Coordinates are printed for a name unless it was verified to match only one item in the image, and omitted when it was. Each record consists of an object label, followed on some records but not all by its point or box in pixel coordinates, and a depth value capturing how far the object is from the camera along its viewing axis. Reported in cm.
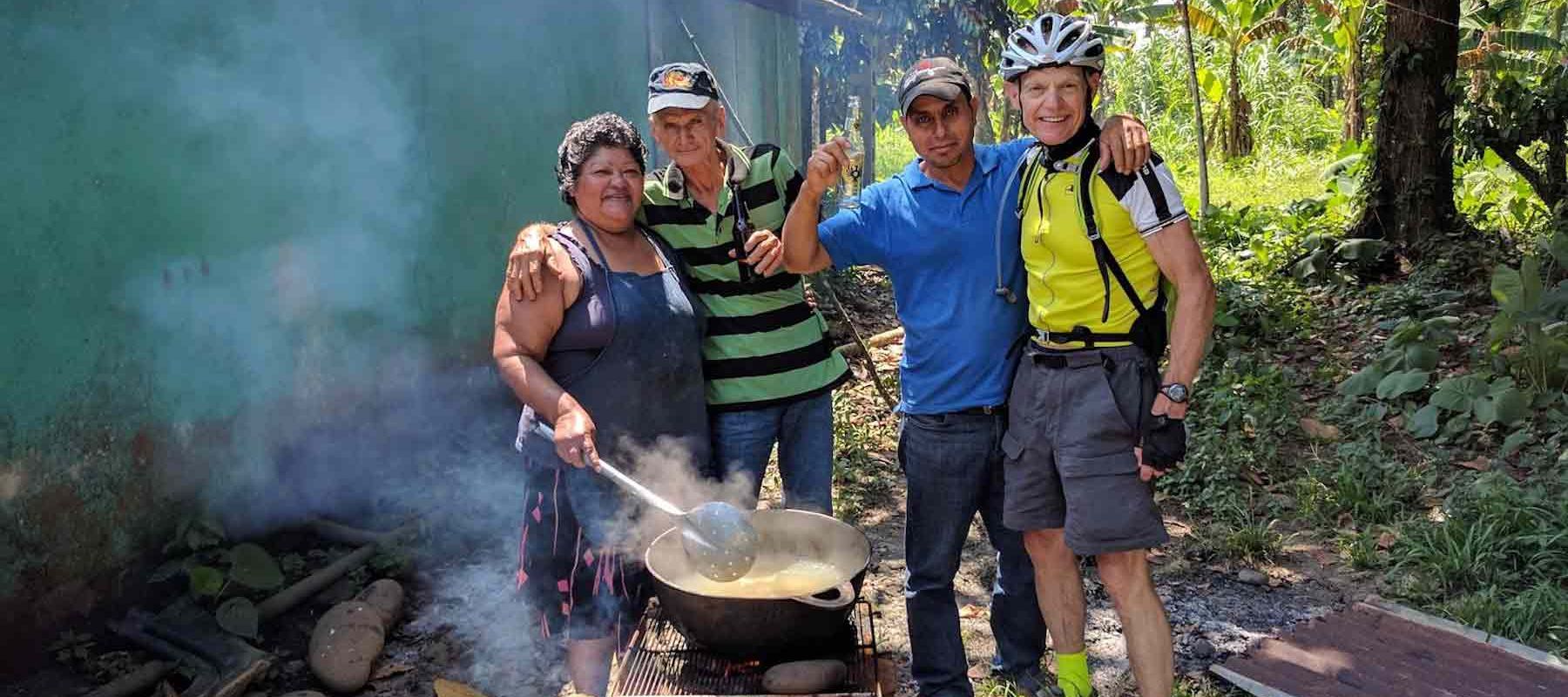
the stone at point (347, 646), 422
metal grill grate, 281
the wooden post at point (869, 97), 972
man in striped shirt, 341
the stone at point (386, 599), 465
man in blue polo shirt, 323
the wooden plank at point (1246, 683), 388
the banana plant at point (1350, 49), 1358
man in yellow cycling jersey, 291
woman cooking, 321
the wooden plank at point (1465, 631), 400
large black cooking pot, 272
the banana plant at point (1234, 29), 1318
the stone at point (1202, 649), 430
